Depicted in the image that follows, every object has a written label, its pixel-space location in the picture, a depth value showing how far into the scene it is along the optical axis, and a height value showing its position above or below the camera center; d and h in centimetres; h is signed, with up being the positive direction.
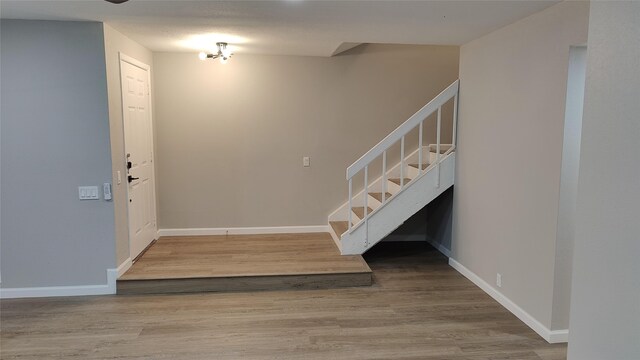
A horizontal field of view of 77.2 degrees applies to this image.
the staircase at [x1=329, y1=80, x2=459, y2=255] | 429 -59
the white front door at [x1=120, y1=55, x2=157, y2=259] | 397 -18
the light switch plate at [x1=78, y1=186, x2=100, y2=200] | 356 -51
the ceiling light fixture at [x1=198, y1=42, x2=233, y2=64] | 426 +88
